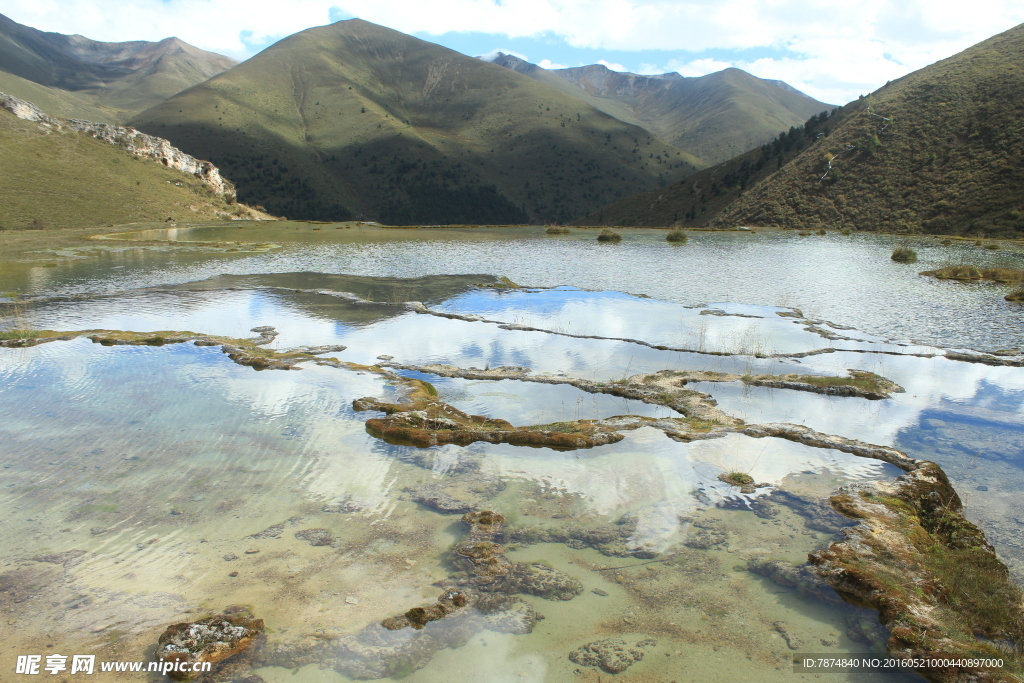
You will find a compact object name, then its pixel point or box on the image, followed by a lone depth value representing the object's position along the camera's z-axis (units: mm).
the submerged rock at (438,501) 6496
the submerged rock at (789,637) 4508
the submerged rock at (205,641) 4230
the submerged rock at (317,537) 5805
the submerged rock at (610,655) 4309
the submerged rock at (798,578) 5062
